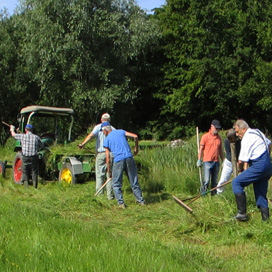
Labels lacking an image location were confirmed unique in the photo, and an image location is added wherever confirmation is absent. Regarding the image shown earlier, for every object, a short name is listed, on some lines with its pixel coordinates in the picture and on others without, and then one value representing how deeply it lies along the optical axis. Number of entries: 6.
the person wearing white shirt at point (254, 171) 6.58
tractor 11.38
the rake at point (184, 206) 6.57
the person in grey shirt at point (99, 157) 9.66
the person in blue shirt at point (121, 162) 8.52
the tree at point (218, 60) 25.75
